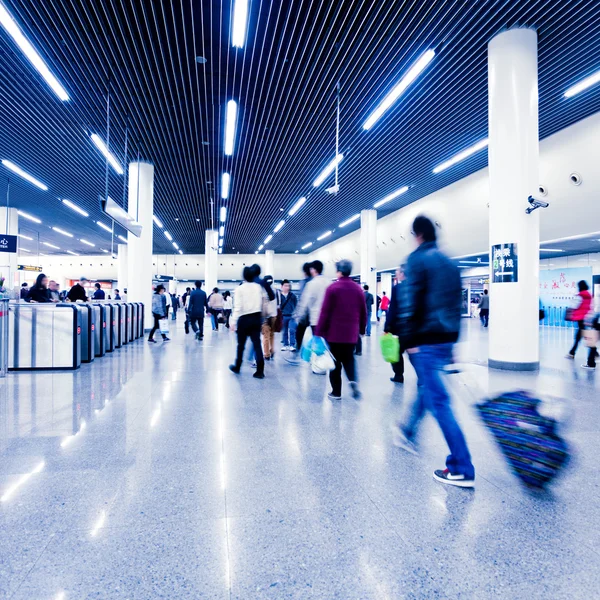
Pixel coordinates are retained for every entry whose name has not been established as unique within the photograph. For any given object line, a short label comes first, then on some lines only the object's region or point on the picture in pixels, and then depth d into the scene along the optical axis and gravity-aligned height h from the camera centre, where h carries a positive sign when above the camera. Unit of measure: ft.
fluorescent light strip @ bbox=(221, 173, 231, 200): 48.16 +15.04
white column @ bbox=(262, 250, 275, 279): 113.91 +12.37
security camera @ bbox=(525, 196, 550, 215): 21.50 +5.28
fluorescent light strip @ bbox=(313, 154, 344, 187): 42.32 +14.64
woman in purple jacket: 14.37 -0.44
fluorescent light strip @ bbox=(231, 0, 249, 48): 19.10 +13.86
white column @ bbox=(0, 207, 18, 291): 60.34 +10.92
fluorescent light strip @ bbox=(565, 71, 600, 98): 25.30 +13.86
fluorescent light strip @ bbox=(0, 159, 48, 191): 42.25 +14.47
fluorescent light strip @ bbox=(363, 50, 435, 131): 23.24 +13.87
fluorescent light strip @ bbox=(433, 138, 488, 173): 36.85 +14.35
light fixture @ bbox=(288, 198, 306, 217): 59.47 +15.02
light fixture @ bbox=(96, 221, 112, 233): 73.82 +14.70
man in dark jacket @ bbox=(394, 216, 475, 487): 7.93 -0.43
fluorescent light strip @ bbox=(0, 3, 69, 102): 19.71 +13.62
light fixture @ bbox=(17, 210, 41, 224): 65.49 +14.67
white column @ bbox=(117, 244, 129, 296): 95.30 +9.47
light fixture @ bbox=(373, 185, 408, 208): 52.62 +14.71
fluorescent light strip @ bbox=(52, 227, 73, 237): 79.35 +14.74
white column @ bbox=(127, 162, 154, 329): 41.73 +6.76
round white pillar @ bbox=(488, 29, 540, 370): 21.84 +6.45
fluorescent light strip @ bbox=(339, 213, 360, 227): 69.41 +14.95
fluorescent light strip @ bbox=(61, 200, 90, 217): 59.11 +14.74
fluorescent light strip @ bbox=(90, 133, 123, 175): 35.63 +14.36
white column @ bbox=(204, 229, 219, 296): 83.15 +9.08
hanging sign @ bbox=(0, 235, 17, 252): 53.31 +8.18
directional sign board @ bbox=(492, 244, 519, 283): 22.16 +2.29
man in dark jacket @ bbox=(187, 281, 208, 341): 37.52 +0.07
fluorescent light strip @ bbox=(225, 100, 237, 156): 30.55 +14.62
